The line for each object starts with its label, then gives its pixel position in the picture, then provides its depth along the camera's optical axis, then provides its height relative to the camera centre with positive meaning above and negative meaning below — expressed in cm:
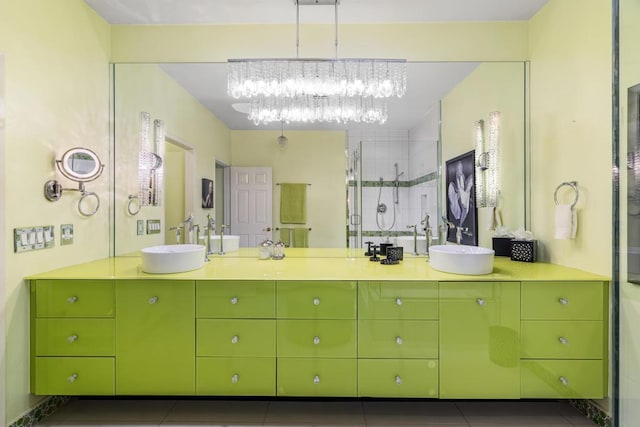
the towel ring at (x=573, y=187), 191 +16
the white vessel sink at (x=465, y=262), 183 -27
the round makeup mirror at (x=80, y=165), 198 +30
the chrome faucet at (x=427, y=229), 237 -11
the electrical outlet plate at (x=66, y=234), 200 -13
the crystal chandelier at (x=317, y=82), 220 +88
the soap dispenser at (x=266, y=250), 236 -26
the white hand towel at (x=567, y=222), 189 -4
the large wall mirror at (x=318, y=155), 231 +41
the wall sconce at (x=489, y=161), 238 +38
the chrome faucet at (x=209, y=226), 238 -9
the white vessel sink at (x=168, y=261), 187 -28
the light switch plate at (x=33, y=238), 170 -14
